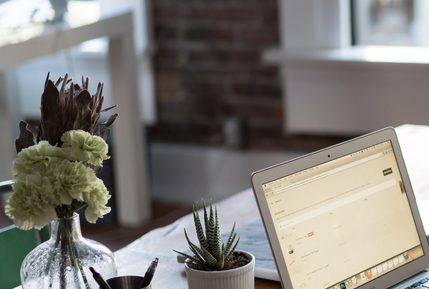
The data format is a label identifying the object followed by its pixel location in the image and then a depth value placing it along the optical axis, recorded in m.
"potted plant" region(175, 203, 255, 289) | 1.80
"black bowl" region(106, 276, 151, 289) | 1.81
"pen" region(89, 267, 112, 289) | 1.77
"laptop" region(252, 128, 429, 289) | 1.80
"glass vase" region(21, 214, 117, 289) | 1.79
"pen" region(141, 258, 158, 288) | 1.79
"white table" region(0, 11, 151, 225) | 4.34
